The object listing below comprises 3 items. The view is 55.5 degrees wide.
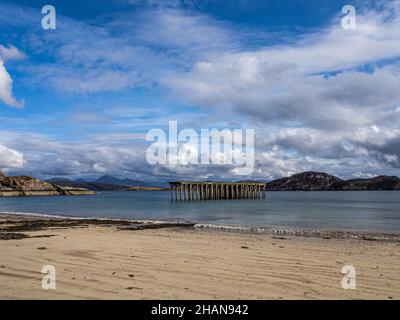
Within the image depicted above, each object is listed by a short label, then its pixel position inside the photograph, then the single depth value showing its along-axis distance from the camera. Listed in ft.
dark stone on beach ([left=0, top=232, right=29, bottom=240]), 58.23
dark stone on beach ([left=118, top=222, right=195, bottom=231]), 85.92
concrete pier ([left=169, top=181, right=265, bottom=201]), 280.72
